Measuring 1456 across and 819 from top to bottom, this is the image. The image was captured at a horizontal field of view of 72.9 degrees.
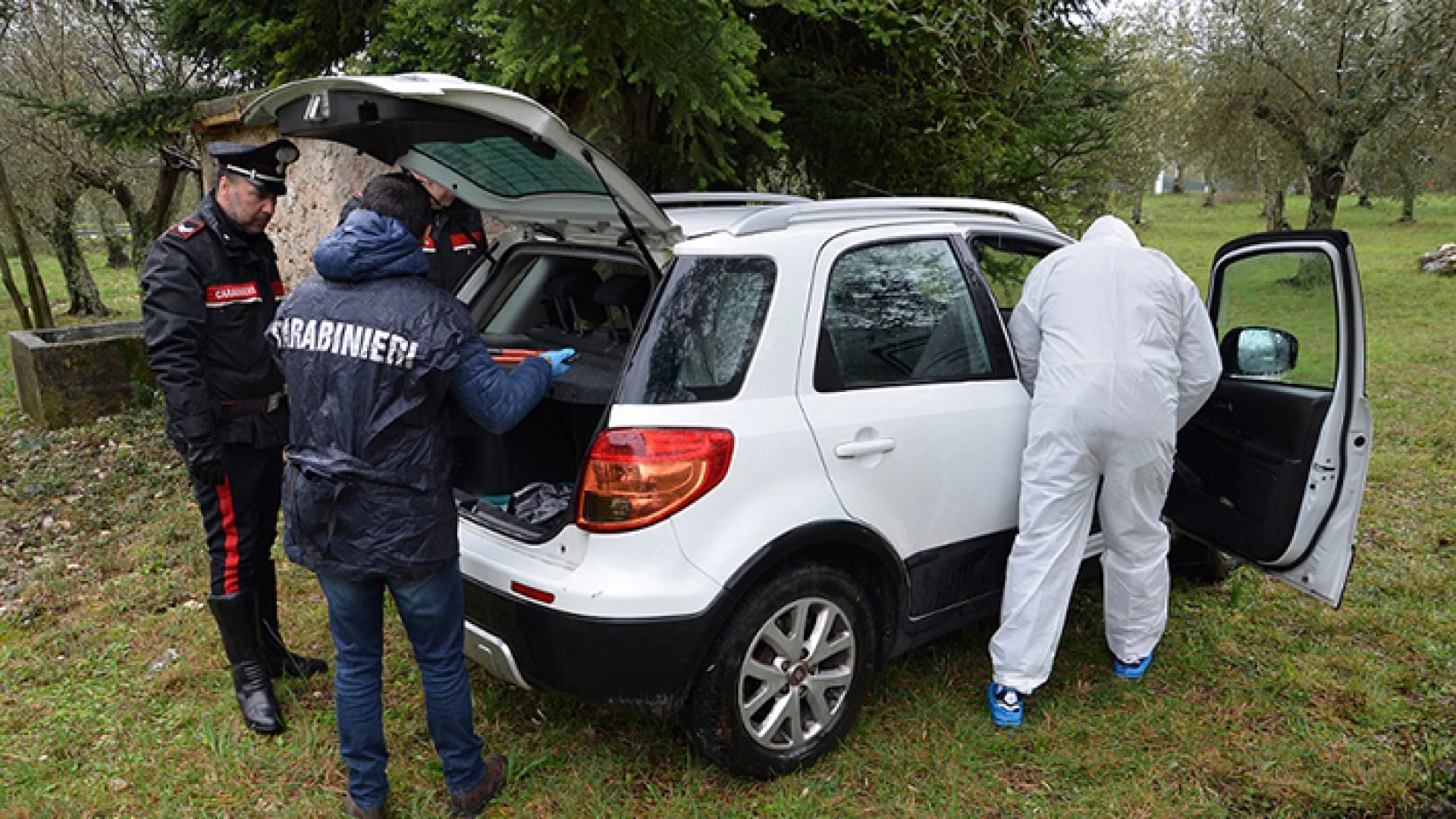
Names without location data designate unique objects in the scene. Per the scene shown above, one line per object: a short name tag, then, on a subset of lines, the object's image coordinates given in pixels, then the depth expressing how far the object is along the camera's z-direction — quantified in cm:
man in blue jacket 259
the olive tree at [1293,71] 1327
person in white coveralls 334
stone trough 817
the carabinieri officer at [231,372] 327
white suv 274
